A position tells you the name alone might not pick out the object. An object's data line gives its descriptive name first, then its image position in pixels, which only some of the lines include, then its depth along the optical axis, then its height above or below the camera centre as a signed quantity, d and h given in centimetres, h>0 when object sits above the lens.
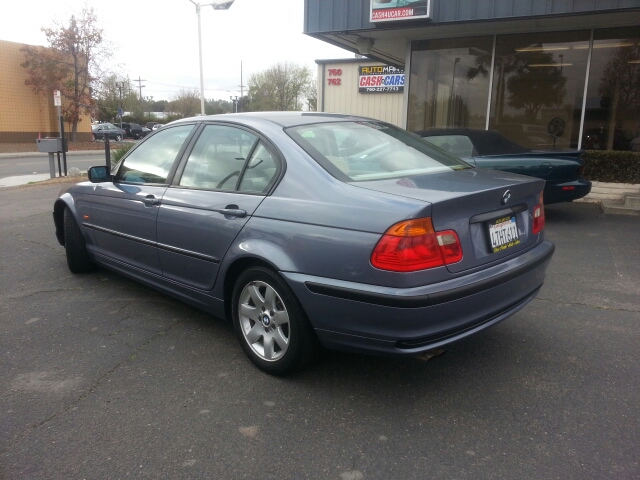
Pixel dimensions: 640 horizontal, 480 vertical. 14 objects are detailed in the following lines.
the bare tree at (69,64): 3130 +393
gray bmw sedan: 269 -53
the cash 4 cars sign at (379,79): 2450 +278
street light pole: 1919 +455
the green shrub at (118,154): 1306 -49
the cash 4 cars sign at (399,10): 977 +238
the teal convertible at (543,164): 776 -27
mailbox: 1318 -30
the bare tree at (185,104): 6425 +384
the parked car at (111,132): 4047 +14
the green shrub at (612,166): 991 -34
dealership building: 998 +177
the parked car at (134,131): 4625 +29
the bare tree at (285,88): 4897 +452
